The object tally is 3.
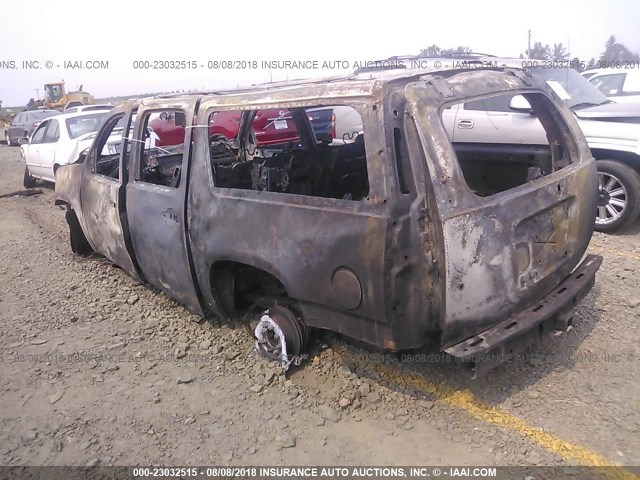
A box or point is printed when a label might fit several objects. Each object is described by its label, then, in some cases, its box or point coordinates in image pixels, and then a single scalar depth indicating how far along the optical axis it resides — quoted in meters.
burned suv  2.51
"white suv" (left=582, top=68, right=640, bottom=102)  9.12
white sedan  9.26
